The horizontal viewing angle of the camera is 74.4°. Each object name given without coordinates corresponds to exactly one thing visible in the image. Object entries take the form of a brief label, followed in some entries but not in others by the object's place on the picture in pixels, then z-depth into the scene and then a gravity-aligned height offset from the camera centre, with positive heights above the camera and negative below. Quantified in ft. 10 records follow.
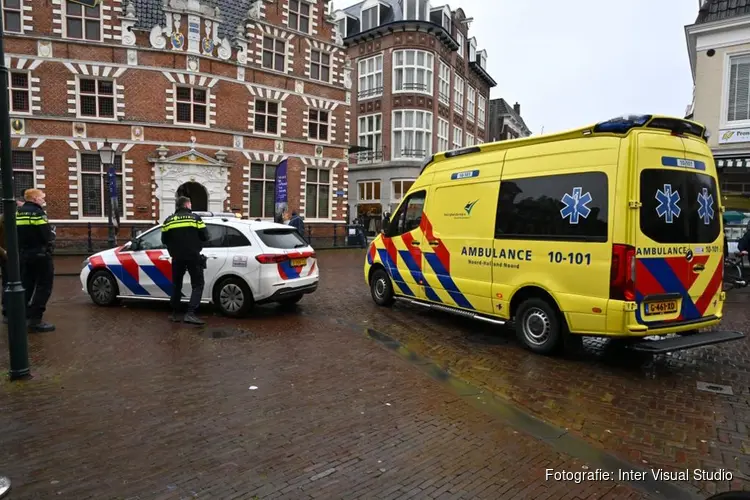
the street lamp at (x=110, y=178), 56.00 +5.14
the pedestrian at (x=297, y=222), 52.06 -0.09
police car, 25.91 -2.61
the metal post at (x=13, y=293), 15.55 -2.36
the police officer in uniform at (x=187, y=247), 23.88 -1.29
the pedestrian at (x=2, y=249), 23.31 -1.41
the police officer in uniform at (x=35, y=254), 21.63 -1.54
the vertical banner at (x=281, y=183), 73.41 +5.65
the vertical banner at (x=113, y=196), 60.23 +3.03
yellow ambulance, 17.10 -0.47
